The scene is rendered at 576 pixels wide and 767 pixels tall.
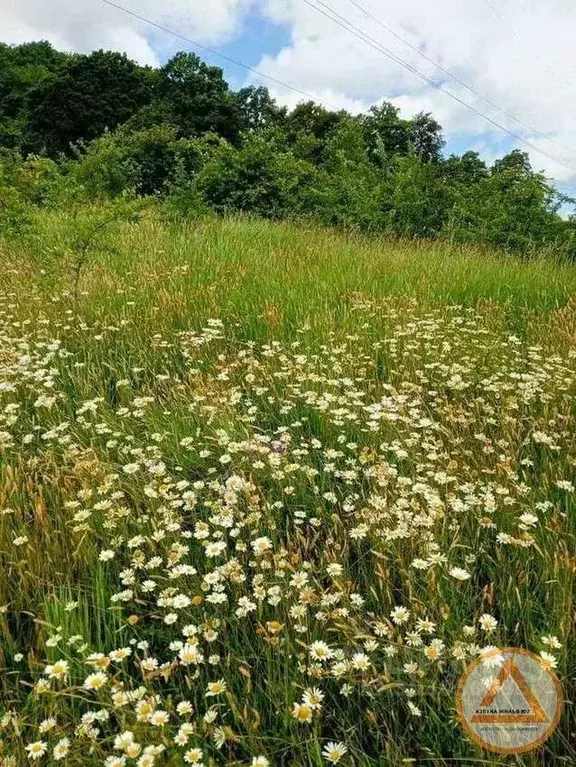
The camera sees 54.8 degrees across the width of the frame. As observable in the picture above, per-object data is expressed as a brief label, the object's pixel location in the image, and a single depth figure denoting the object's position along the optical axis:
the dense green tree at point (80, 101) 37.00
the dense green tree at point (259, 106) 42.56
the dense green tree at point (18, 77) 36.94
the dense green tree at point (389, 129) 27.51
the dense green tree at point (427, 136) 35.23
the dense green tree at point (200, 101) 32.66
